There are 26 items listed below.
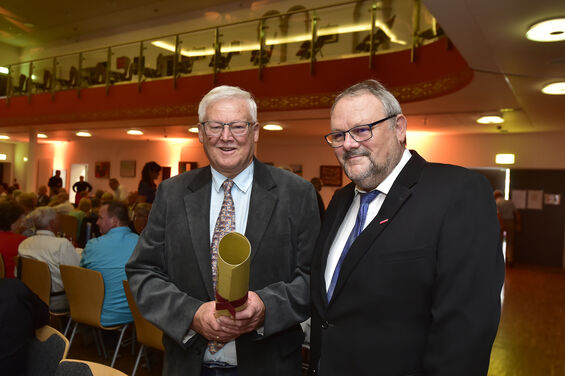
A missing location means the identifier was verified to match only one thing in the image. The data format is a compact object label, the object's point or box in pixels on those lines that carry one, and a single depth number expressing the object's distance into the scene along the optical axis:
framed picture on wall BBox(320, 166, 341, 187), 11.03
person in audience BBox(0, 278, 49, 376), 1.77
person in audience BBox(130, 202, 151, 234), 4.50
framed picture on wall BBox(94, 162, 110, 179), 15.39
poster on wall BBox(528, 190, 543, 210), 9.59
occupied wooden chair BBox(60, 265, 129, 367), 3.21
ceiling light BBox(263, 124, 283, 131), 8.85
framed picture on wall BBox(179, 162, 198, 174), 13.27
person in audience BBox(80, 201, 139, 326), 3.33
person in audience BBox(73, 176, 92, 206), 8.44
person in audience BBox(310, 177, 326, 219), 7.14
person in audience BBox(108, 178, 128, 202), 8.77
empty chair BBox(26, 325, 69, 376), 1.65
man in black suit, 1.09
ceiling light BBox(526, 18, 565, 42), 3.23
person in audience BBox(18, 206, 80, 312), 3.68
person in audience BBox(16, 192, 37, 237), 4.22
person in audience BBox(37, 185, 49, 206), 8.70
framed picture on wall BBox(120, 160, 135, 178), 14.70
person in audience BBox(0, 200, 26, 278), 3.79
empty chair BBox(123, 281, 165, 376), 2.89
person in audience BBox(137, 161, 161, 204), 5.79
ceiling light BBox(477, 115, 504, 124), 7.22
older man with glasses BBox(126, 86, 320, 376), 1.45
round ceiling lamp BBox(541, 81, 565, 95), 5.03
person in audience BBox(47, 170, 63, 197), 9.82
